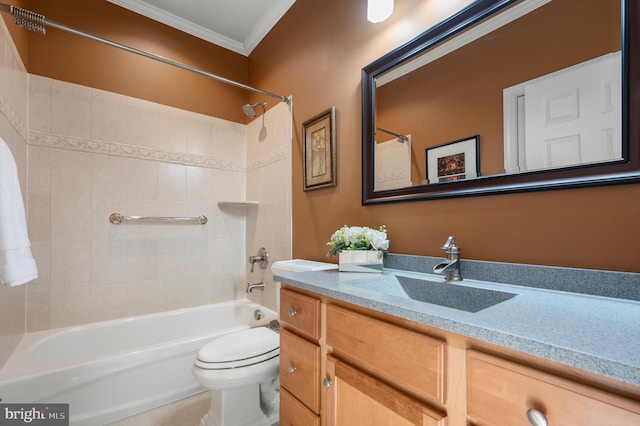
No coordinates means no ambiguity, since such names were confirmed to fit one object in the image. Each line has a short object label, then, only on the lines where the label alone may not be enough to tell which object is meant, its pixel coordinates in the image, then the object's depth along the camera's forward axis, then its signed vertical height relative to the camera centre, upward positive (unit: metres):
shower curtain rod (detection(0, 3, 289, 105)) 1.22 +0.90
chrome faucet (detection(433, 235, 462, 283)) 1.03 -0.19
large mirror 0.80 +0.39
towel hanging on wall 0.87 -0.06
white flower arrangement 1.25 -0.12
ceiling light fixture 1.32 +0.96
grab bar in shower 2.07 -0.04
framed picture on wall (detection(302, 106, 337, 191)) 1.70 +0.40
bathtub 1.41 -0.89
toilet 1.34 -0.79
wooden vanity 0.45 -0.36
